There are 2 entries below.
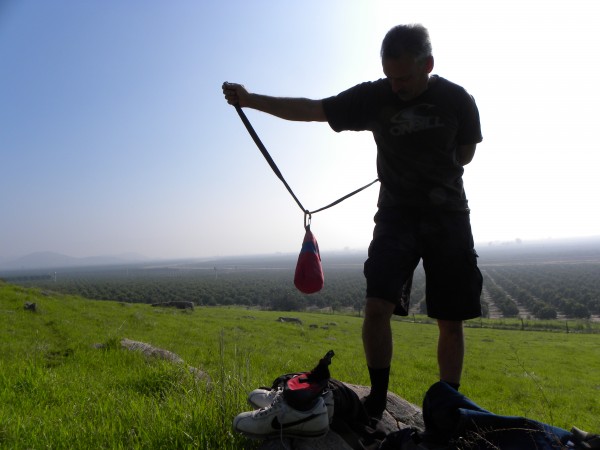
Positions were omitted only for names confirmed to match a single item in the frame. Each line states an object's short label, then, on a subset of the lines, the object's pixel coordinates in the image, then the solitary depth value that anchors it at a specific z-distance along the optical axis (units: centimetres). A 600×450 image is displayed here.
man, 246
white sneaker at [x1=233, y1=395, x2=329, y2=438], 197
